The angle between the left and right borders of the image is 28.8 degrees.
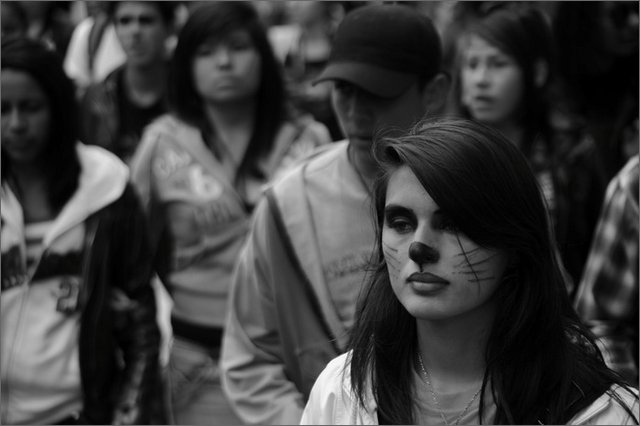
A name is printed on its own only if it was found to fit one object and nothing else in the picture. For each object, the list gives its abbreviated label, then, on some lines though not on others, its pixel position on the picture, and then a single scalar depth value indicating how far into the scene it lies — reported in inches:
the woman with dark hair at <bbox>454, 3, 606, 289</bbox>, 217.5
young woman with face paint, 112.3
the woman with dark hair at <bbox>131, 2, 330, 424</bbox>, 207.0
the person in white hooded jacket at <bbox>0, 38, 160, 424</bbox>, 174.9
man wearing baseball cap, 154.6
